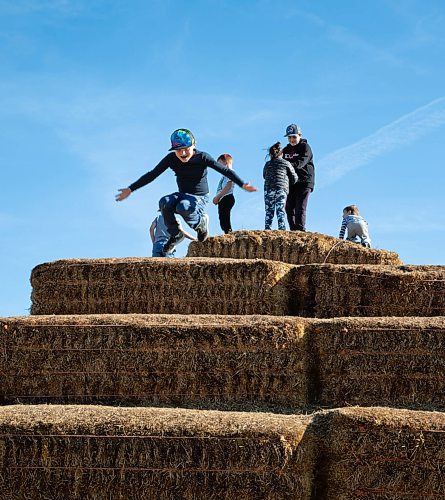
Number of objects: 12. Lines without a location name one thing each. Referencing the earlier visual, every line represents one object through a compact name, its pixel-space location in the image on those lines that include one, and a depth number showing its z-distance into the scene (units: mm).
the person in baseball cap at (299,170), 13211
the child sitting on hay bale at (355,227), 13672
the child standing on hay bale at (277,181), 12688
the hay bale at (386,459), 5969
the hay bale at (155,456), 5969
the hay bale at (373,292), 8617
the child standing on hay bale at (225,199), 12844
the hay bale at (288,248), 12594
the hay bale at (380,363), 7383
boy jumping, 10172
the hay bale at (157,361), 7355
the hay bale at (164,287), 8727
